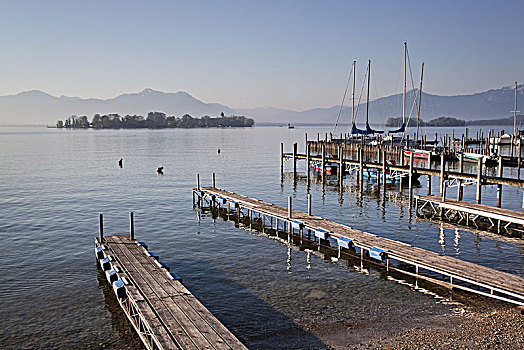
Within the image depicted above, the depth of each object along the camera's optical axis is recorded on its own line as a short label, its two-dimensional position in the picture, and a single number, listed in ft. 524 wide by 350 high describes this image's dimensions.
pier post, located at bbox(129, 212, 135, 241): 78.33
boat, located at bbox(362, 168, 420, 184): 151.69
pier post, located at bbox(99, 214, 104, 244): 77.67
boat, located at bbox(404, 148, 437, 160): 208.64
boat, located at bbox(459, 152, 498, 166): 177.25
